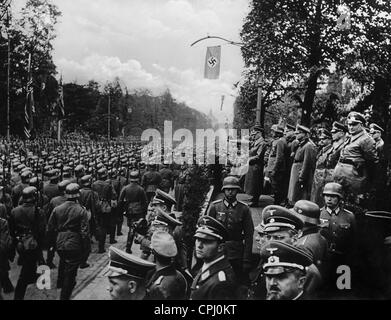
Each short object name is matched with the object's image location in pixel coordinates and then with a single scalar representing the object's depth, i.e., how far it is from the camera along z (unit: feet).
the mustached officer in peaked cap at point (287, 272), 12.91
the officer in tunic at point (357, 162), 20.58
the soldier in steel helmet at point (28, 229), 21.27
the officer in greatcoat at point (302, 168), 25.25
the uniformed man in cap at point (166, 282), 14.82
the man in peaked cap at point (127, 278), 14.62
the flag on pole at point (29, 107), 36.27
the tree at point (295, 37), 36.58
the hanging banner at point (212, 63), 27.78
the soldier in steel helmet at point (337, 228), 17.54
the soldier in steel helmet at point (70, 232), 20.58
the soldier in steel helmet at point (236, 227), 18.65
